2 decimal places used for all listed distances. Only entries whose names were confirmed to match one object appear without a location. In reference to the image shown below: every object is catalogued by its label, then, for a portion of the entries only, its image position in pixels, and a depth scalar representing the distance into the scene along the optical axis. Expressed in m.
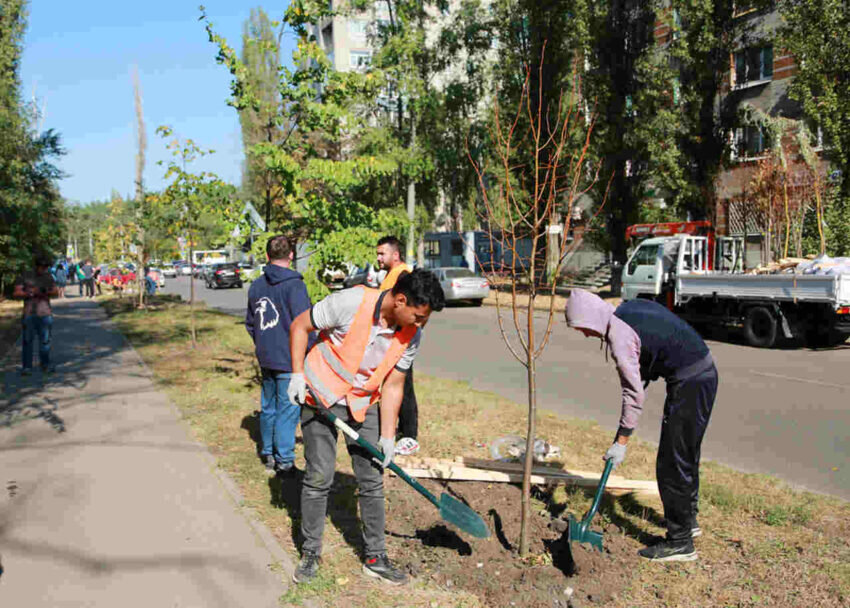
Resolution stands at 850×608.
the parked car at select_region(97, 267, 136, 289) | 27.23
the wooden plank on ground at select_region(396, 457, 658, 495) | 4.98
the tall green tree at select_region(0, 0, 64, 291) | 24.34
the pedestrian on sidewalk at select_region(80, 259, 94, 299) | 32.88
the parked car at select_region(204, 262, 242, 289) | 41.00
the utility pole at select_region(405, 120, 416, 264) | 29.04
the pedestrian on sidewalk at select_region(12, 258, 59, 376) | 10.15
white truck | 12.85
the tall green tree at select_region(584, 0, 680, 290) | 23.55
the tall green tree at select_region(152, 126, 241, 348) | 8.39
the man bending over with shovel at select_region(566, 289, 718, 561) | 3.80
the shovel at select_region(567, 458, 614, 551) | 3.86
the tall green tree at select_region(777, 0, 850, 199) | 19.16
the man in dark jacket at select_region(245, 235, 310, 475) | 5.53
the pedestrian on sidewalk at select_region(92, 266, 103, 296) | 36.06
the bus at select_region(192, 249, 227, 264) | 56.34
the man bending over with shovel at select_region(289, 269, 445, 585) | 3.68
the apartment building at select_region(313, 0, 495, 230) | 29.36
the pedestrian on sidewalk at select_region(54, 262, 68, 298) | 33.83
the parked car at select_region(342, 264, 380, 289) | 31.66
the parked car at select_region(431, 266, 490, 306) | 24.27
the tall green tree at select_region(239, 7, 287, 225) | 8.41
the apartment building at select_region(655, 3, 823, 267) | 22.19
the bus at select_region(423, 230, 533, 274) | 42.56
